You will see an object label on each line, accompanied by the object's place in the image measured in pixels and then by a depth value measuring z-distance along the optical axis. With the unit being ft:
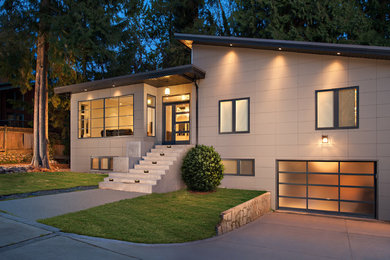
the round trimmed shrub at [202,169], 33.30
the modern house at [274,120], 30.30
